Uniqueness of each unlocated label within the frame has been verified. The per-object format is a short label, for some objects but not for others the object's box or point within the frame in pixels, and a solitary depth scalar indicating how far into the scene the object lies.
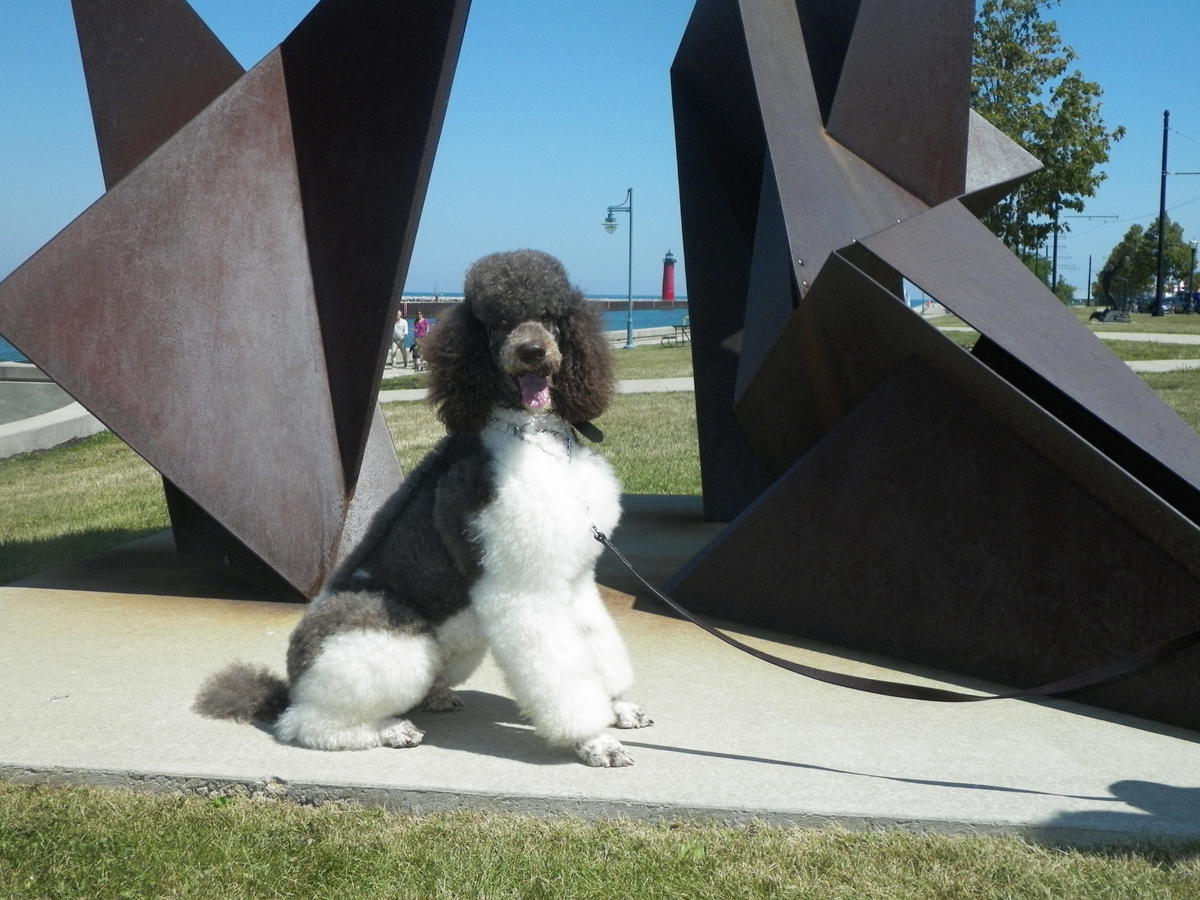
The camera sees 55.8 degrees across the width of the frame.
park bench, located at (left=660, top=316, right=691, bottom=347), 39.47
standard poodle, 3.58
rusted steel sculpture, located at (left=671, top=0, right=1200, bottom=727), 4.25
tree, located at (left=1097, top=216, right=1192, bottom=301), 58.59
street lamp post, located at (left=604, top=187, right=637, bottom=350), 36.94
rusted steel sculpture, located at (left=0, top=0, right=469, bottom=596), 5.27
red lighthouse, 81.88
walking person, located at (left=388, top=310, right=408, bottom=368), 29.10
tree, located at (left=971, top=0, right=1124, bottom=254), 23.64
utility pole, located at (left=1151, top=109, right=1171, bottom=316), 40.07
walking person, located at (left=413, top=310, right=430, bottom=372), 28.95
